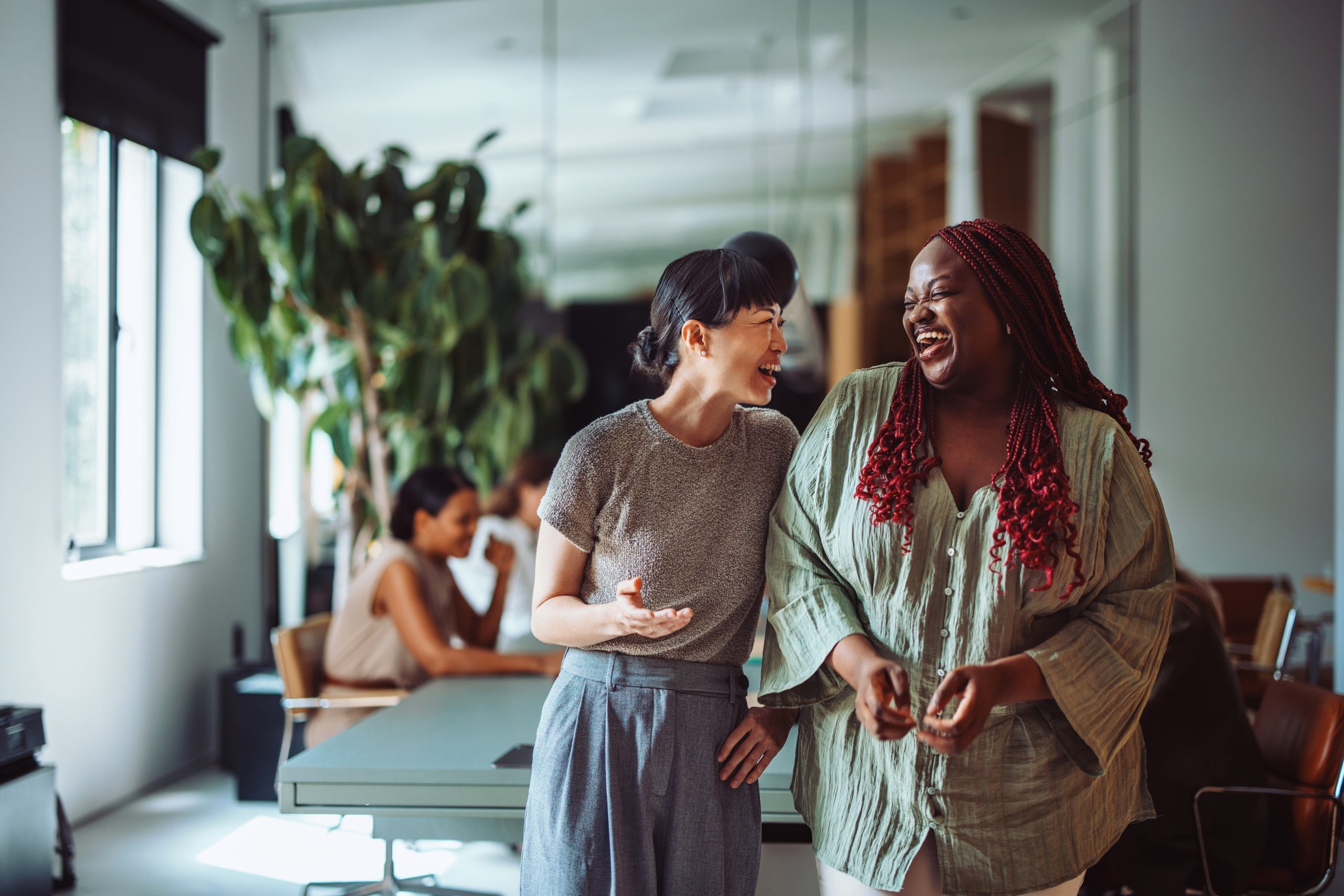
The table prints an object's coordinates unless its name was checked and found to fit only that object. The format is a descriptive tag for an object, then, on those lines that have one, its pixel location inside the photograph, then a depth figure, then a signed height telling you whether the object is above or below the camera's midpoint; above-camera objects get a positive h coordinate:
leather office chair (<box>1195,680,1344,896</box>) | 2.28 -0.76
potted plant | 4.15 +0.50
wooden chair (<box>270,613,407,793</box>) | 3.19 -0.74
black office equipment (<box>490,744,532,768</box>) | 1.97 -0.59
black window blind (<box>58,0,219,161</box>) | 3.98 +1.43
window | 4.25 +0.40
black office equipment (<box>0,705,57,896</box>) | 2.87 -1.01
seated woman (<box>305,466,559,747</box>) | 3.11 -0.53
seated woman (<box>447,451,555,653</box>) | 4.78 -0.46
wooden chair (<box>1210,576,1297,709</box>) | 4.04 -0.77
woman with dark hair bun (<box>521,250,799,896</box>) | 1.48 -0.27
